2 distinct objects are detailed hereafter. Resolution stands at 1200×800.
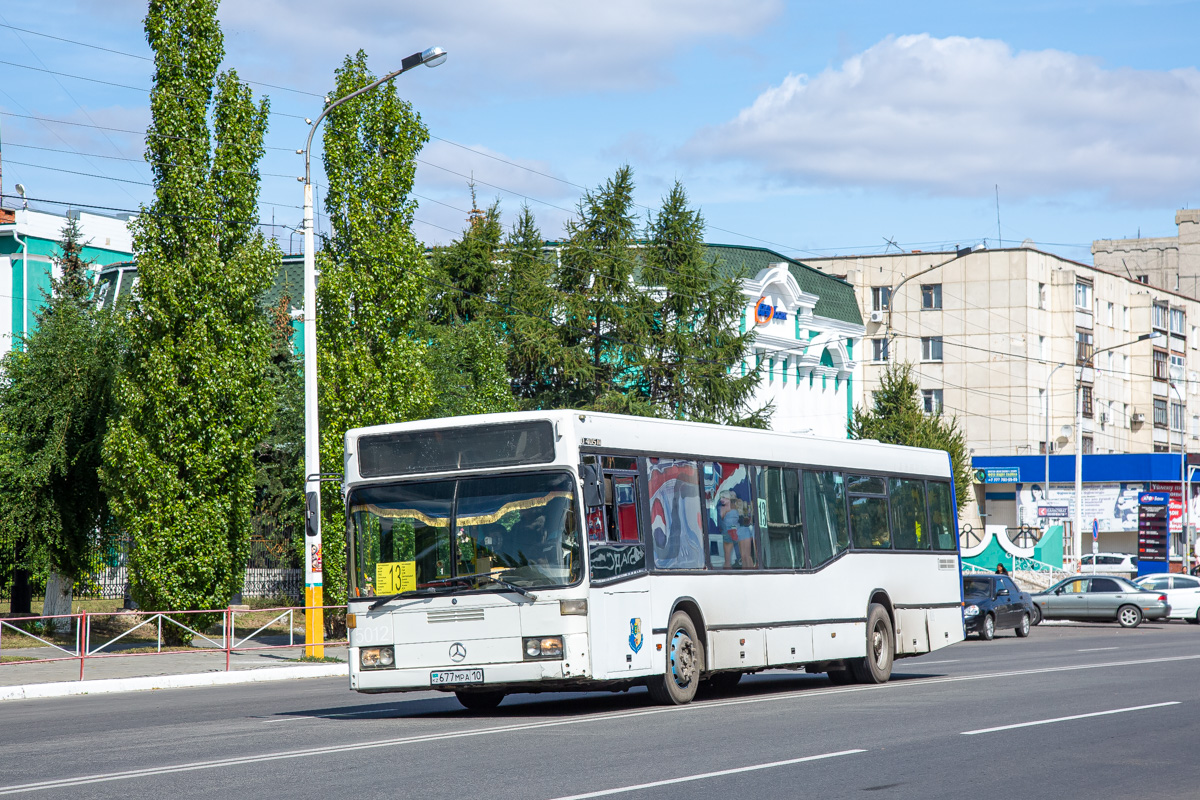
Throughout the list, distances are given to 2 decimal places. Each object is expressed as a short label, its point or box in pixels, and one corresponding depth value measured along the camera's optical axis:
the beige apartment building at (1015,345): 87.06
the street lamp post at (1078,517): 60.91
